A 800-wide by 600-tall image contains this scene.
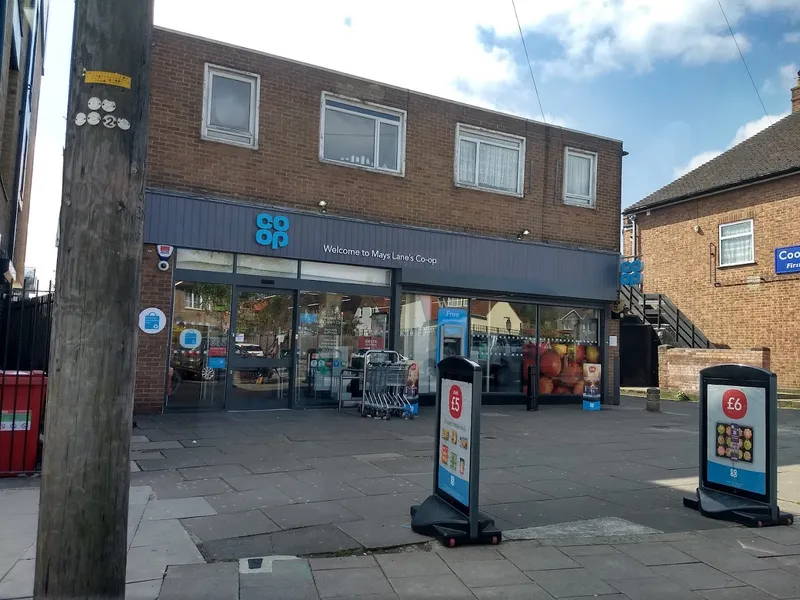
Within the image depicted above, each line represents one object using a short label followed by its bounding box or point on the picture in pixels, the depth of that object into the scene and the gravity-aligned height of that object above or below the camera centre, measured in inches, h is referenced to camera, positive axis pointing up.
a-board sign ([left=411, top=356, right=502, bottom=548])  204.1 -39.6
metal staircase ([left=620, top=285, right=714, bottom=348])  866.1 +42.9
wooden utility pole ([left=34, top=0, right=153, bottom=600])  123.3 +1.7
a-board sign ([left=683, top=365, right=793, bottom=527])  239.0 -34.9
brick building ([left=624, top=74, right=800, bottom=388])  788.6 +142.3
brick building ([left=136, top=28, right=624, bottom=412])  472.4 +83.6
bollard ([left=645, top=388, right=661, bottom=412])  615.8 -46.2
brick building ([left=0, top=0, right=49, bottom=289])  481.1 +187.4
